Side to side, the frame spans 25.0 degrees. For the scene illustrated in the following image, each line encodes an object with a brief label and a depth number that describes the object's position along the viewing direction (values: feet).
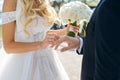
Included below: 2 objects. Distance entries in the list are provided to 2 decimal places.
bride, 5.05
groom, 2.69
